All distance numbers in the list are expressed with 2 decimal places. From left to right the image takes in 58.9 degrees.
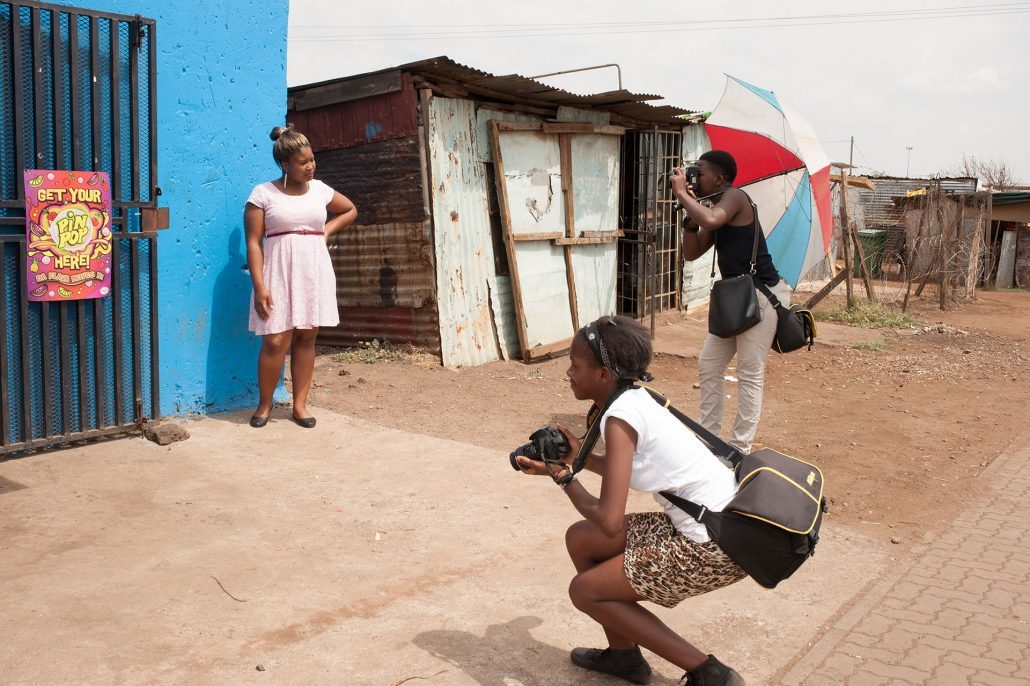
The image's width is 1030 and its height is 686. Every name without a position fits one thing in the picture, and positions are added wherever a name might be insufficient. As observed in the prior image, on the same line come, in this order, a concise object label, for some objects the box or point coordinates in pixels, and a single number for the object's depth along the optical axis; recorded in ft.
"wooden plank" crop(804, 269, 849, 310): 44.60
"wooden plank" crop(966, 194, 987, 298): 59.68
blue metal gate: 15.12
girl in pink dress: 18.24
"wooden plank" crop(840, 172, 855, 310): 44.96
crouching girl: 9.11
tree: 110.16
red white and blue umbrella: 19.43
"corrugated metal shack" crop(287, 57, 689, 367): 28.48
